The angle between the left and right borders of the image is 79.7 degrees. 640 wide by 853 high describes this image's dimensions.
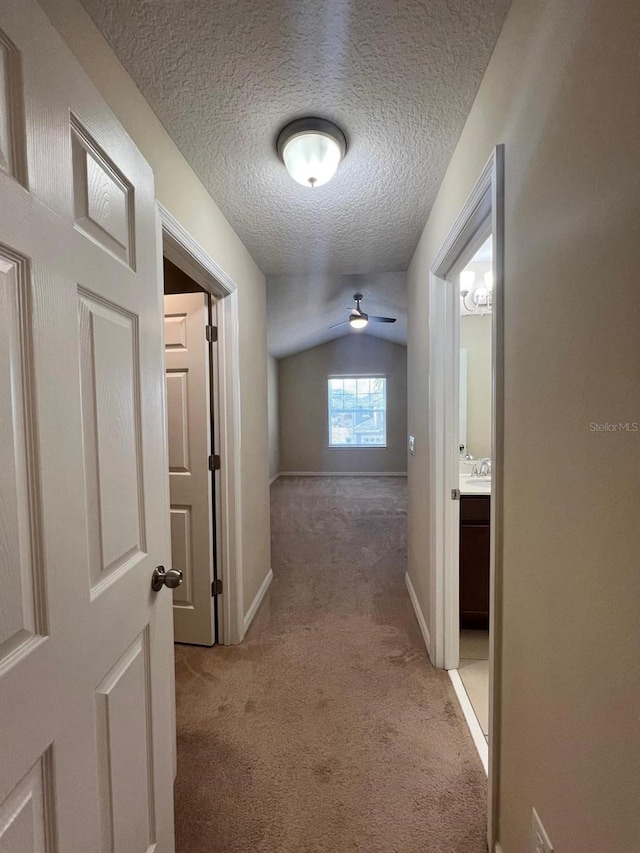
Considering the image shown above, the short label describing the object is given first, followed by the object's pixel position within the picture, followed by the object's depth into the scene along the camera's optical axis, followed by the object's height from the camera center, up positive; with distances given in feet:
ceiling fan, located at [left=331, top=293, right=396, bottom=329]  14.30 +3.60
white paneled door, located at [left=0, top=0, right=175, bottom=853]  1.87 -0.32
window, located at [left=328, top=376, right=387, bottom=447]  25.45 +0.14
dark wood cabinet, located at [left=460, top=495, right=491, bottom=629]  7.13 -2.66
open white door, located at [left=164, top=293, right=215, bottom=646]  6.98 -0.77
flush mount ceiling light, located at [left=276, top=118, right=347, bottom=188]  4.36 +3.16
